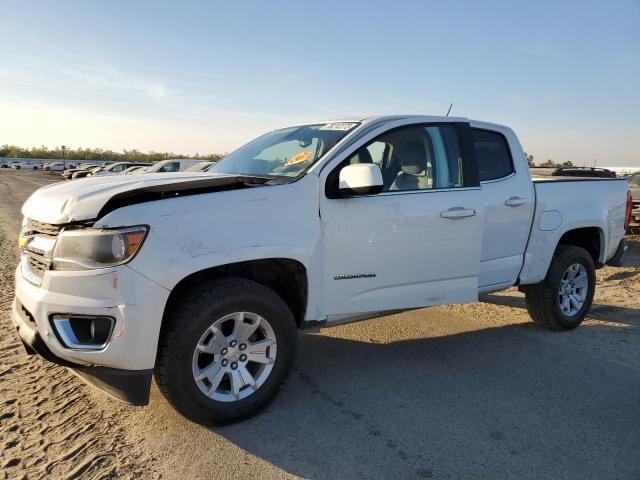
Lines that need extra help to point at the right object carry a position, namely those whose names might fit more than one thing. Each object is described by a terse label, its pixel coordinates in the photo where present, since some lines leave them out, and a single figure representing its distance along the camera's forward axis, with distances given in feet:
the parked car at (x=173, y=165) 74.81
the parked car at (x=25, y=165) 244.22
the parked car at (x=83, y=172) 109.40
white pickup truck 9.19
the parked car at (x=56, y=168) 192.65
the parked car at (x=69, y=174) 123.44
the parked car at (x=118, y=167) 110.93
